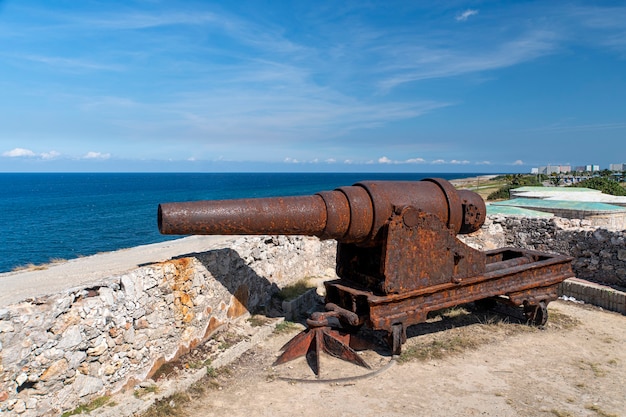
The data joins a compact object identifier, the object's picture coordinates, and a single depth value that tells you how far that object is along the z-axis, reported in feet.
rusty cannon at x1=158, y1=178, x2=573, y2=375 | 15.97
